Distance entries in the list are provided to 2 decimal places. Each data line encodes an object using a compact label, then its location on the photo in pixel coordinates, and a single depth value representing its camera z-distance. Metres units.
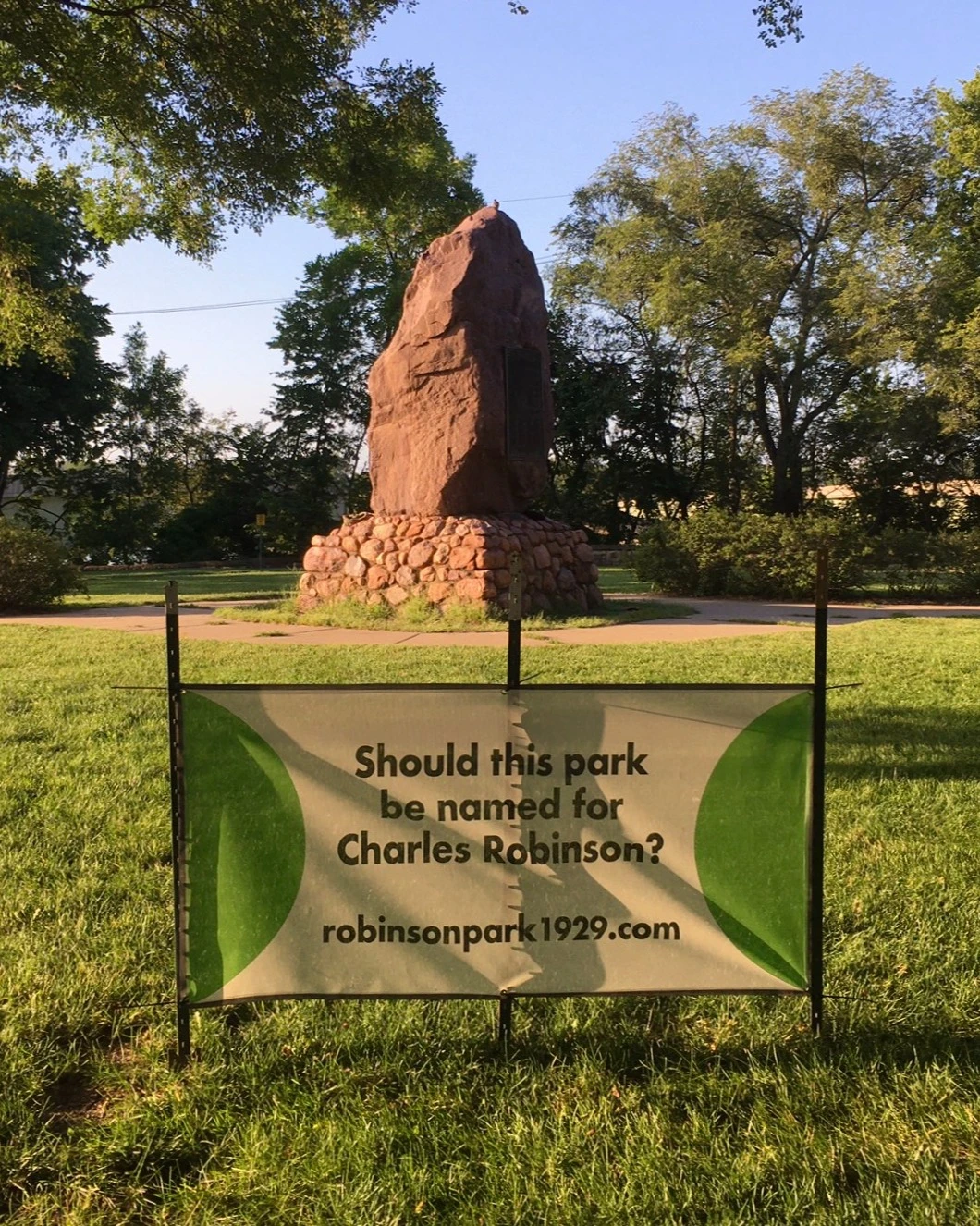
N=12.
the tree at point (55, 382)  29.16
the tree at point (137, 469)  32.06
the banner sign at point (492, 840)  2.09
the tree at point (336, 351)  34.62
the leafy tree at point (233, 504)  33.19
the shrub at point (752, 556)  14.72
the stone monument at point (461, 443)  11.31
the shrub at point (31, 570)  13.52
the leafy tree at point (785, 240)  23.84
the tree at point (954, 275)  21.83
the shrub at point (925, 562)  15.71
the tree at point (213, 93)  8.05
